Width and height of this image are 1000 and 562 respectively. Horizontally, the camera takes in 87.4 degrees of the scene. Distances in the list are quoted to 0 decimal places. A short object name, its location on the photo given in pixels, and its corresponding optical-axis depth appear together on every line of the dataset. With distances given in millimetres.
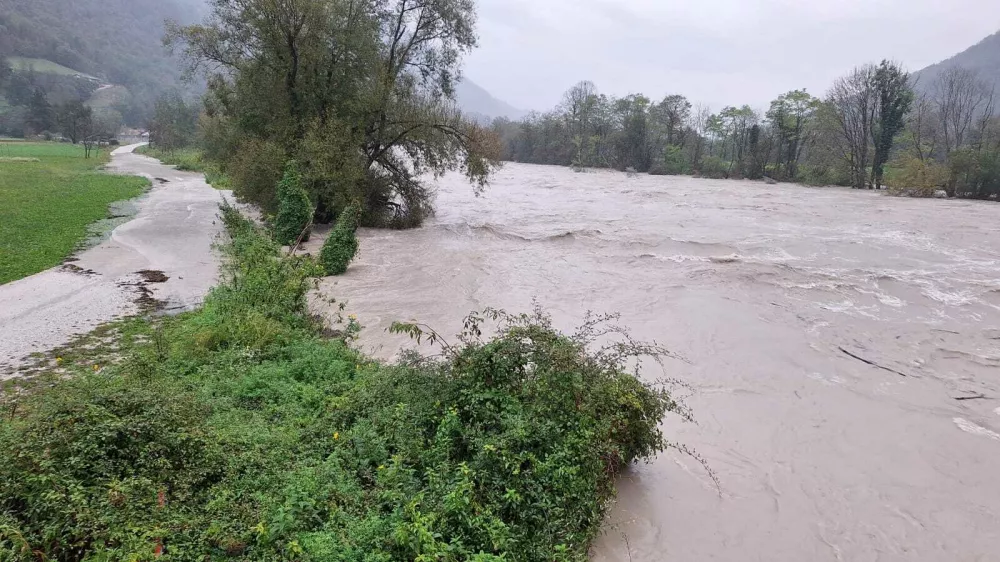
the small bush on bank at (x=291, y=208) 16578
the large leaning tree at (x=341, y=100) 19000
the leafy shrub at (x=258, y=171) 18844
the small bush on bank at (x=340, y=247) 13695
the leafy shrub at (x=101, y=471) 3430
